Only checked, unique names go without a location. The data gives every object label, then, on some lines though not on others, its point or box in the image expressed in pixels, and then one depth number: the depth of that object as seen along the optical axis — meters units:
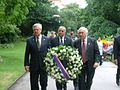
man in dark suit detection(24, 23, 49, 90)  4.51
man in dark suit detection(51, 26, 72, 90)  5.03
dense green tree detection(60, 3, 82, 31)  34.51
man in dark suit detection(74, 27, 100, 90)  4.66
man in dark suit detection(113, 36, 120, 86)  5.55
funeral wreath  4.34
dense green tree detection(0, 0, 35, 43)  11.39
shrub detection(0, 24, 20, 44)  21.85
